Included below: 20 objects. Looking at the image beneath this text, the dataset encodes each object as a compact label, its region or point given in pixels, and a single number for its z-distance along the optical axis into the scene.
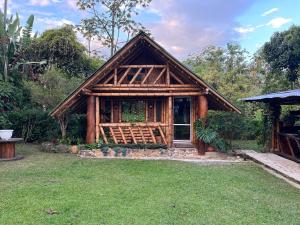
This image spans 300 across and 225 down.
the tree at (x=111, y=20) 19.62
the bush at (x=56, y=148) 9.80
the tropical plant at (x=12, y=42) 12.59
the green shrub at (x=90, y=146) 9.45
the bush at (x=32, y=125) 12.30
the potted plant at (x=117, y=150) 9.39
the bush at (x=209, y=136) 9.23
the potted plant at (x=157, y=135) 10.11
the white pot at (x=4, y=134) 8.59
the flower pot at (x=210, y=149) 9.65
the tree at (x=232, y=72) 18.38
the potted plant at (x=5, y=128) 8.60
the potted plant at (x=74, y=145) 9.67
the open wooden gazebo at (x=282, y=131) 8.48
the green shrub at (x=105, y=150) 9.38
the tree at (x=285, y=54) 14.62
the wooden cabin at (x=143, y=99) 9.48
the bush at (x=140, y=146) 9.53
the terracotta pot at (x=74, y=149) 9.67
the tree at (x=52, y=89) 11.20
